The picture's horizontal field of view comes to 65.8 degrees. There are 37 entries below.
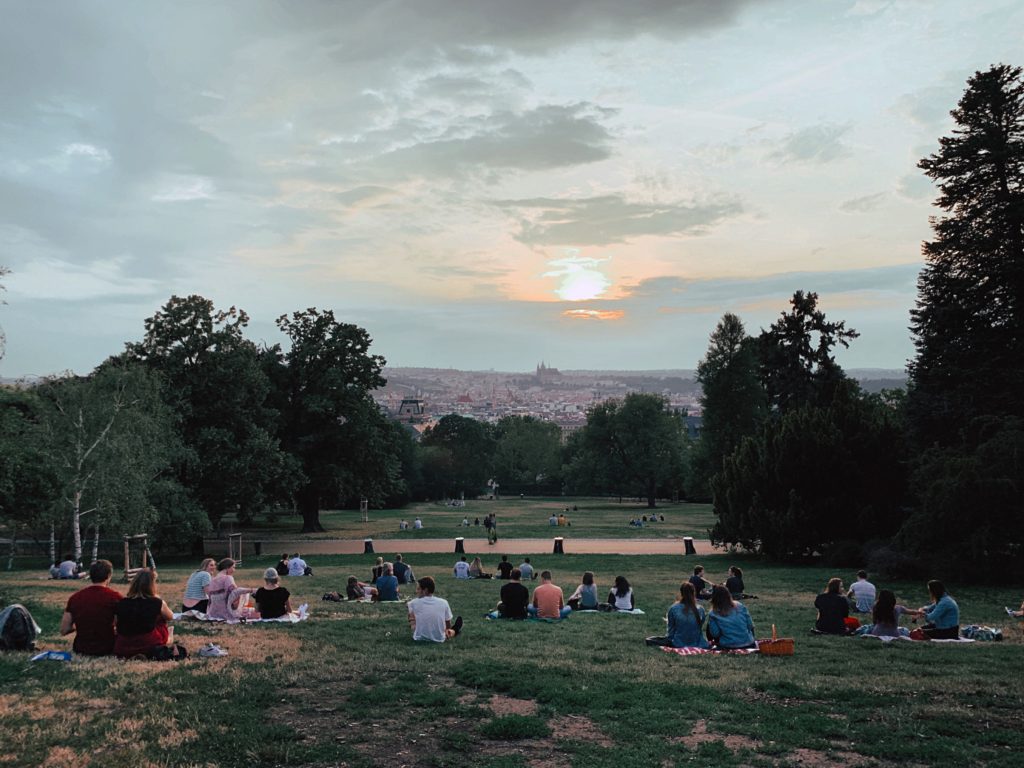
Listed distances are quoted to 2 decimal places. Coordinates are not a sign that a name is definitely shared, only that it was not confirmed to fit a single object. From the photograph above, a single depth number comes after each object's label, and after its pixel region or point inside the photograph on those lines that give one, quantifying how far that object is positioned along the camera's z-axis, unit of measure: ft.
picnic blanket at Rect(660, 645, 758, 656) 39.81
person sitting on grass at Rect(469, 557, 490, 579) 88.58
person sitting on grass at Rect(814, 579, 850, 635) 47.91
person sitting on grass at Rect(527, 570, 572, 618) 53.72
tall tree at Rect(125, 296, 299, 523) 132.77
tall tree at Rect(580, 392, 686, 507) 270.46
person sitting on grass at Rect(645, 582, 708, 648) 41.22
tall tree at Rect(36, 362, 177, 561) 104.27
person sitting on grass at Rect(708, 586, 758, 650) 40.60
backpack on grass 36.45
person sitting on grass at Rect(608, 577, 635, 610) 59.50
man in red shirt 35.14
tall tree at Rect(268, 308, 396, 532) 165.58
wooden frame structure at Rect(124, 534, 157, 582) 118.93
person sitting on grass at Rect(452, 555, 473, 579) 87.71
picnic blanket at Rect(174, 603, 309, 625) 48.93
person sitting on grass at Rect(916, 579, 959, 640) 45.52
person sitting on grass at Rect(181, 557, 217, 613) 52.11
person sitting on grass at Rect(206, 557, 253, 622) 49.32
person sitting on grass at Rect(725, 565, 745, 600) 65.46
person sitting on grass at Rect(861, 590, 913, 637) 45.34
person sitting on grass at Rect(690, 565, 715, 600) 67.04
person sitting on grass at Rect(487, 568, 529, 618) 53.57
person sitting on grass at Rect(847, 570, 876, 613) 58.15
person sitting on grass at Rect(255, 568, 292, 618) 49.21
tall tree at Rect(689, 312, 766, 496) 218.59
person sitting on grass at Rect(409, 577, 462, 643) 41.65
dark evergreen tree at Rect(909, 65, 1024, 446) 92.99
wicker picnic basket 39.52
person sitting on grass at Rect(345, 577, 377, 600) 64.85
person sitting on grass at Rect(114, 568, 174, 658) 34.76
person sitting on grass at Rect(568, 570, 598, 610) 59.52
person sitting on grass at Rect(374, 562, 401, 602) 64.59
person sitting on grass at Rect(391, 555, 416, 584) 80.43
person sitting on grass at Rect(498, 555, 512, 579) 81.66
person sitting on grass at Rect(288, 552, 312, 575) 90.33
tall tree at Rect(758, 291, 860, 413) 169.17
